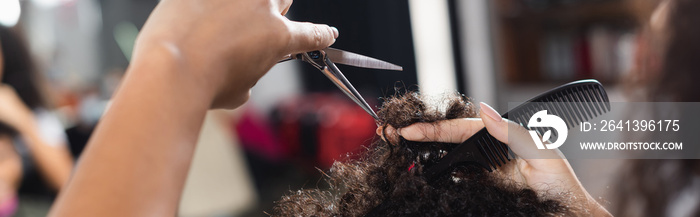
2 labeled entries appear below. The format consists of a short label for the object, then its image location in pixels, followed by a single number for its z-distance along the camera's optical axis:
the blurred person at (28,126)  2.01
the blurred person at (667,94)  0.89
